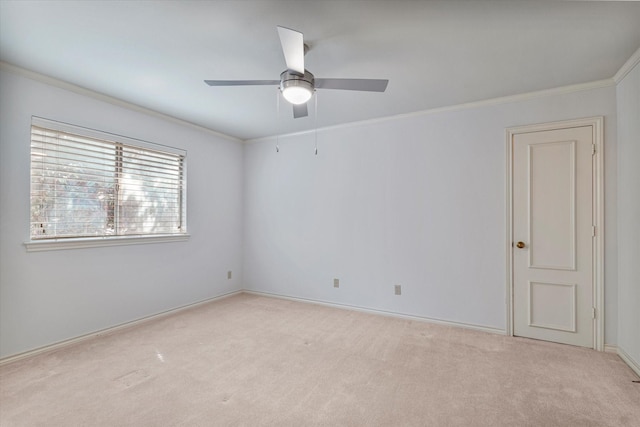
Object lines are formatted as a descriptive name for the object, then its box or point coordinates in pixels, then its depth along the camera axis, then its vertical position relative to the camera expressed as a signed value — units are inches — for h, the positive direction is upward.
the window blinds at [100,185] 106.4 +12.3
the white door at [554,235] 109.9 -7.1
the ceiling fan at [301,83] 77.9 +36.5
